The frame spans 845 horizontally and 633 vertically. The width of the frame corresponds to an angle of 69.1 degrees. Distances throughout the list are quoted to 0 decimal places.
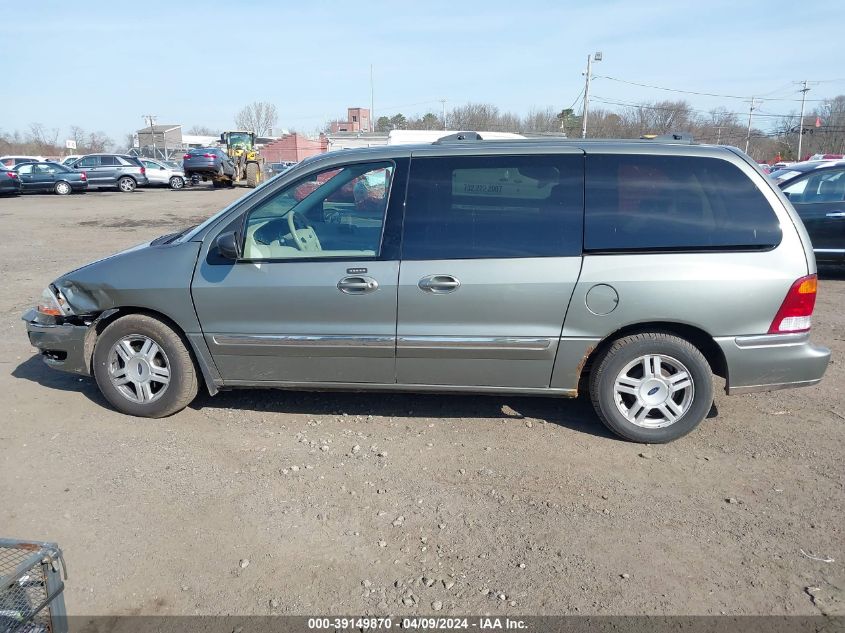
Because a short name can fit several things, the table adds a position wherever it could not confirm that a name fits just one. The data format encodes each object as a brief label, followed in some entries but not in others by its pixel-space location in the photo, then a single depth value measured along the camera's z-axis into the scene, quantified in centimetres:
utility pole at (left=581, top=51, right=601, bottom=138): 4056
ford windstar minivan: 380
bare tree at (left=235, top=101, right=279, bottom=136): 10706
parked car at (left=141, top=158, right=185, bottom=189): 3094
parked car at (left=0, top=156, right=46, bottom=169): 2970
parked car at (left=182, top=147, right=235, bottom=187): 3027
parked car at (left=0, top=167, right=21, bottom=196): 2412
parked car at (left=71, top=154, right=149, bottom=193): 2850
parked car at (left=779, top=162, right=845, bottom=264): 855
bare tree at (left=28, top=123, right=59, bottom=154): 7269
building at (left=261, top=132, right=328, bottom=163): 5877
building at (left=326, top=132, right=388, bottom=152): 4284
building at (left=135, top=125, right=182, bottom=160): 7789
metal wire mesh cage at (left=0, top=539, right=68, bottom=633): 217
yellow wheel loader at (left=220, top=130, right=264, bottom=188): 3431
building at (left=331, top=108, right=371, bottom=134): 9829
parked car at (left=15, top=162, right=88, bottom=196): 2628
